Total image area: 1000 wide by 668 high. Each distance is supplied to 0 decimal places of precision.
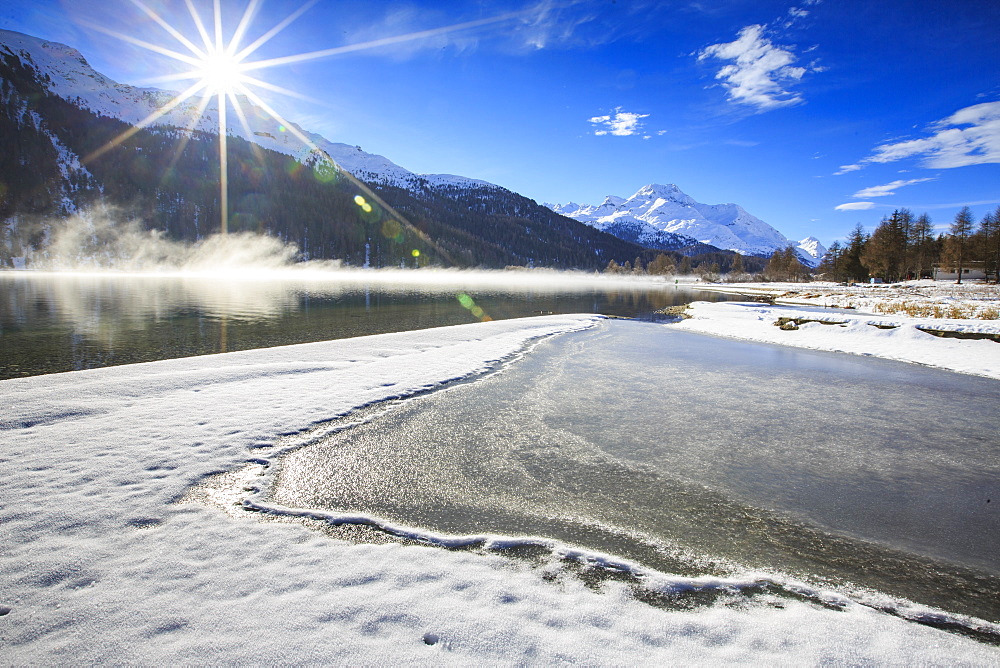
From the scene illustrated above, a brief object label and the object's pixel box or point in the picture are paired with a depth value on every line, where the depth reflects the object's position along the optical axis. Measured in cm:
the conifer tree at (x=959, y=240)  6425
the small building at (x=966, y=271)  6731
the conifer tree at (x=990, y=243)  5728
